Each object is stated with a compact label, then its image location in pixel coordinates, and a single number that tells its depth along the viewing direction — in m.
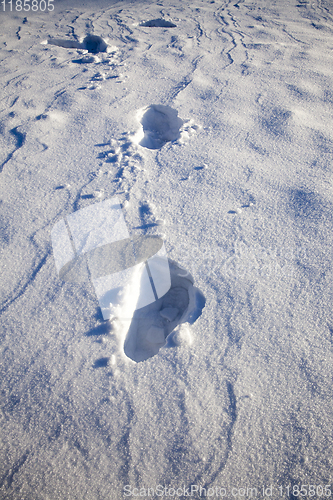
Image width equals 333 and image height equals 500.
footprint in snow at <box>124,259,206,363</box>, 1.24
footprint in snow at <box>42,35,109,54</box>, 3.21
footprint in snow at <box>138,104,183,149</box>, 2.19
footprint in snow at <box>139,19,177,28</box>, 3.48
